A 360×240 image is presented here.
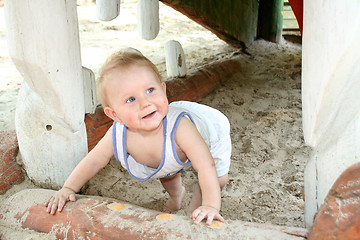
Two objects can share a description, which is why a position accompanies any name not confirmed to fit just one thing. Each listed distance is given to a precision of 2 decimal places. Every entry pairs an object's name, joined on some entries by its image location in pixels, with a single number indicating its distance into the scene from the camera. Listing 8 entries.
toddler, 1.40
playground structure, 1.03
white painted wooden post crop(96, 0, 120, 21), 2.44
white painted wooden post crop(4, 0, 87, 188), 1.47
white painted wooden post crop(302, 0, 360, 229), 1.00
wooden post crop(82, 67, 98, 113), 1.89
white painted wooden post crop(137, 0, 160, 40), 2.63
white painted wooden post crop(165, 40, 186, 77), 3.04
